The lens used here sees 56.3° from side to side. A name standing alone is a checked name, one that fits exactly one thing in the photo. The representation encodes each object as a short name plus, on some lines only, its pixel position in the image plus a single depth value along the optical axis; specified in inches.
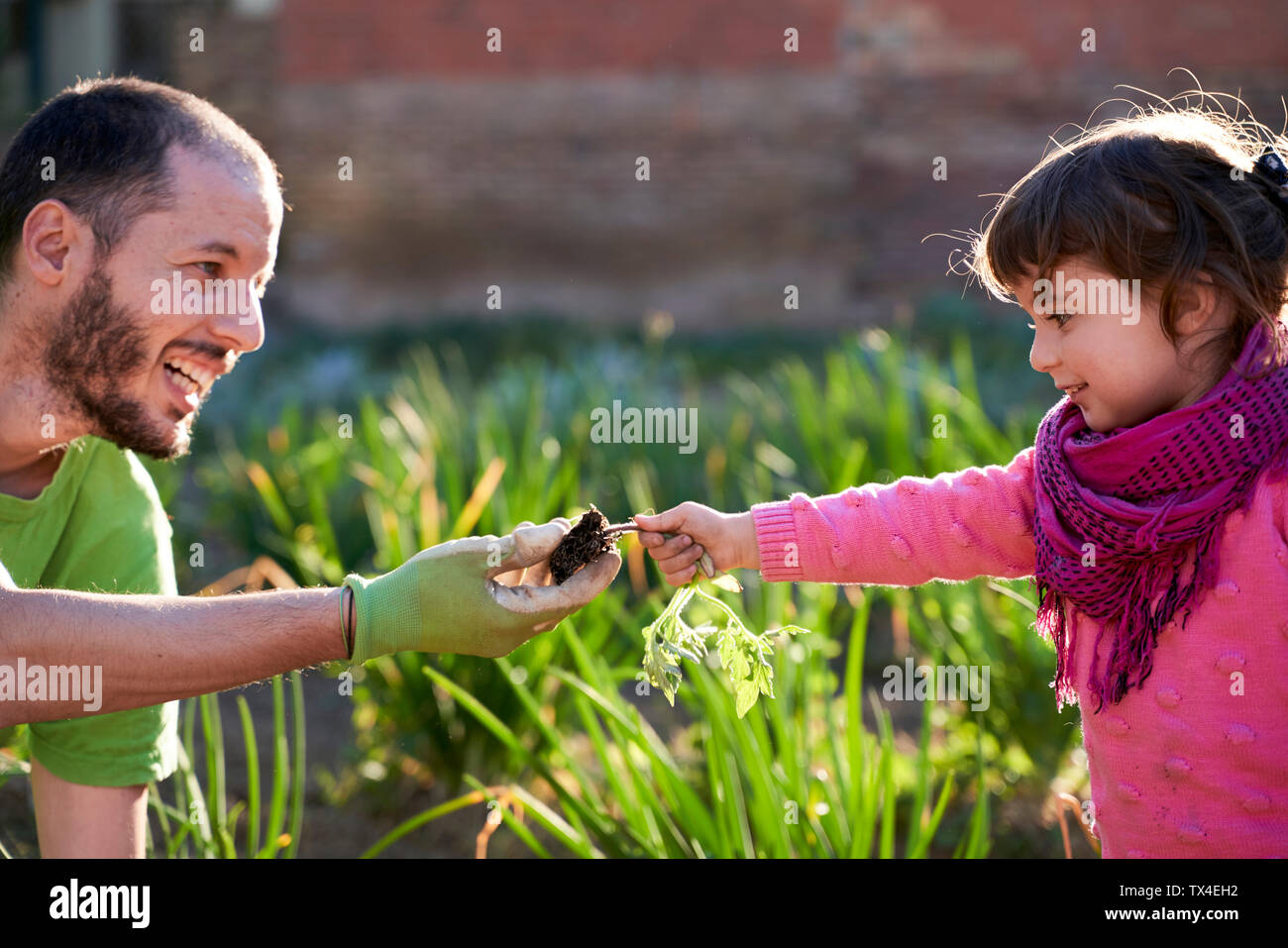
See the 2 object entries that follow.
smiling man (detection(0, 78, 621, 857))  75.4
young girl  62.9
